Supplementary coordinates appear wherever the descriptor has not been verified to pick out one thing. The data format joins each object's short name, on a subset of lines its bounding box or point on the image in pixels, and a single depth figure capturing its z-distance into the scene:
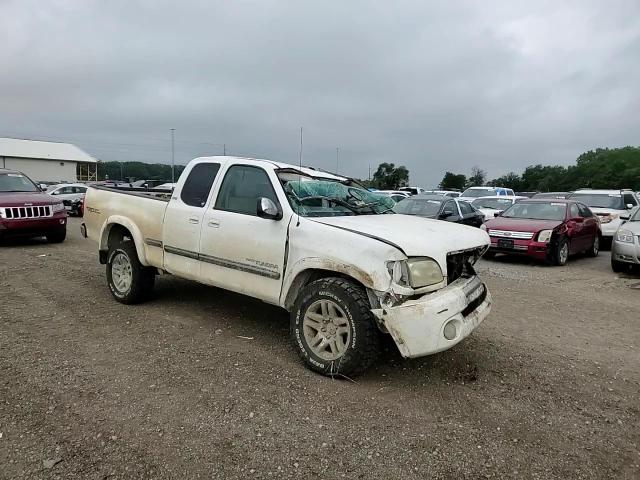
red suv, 9.88
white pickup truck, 3.50
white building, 54.19
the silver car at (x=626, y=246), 8.77
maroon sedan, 10.18
